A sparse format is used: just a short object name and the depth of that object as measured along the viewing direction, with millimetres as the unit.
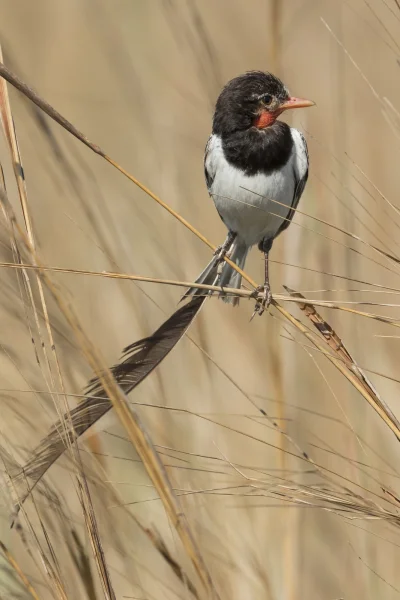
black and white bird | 4619
